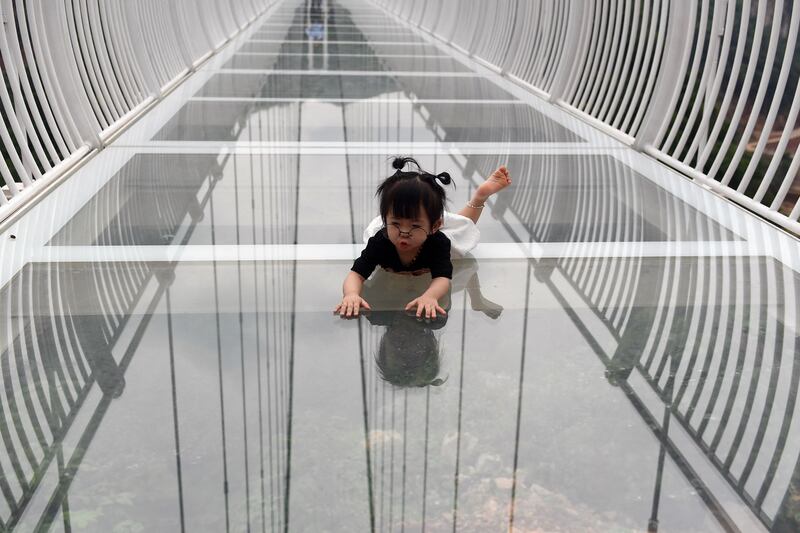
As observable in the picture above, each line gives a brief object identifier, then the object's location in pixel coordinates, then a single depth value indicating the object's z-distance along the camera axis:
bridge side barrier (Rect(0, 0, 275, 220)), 4.69
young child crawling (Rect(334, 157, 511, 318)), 3.16
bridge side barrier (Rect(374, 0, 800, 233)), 4.78
